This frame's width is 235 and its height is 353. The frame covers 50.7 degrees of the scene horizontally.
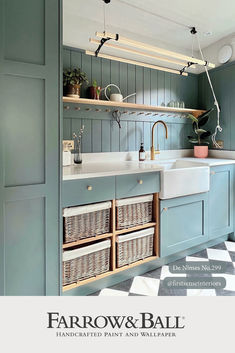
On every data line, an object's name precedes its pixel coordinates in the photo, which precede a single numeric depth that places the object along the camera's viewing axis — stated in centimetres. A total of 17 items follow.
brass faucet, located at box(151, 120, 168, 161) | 278
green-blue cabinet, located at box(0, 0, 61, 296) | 129
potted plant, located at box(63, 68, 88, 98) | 217
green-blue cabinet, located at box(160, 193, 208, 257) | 217
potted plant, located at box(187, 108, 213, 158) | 306
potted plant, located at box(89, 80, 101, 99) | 235
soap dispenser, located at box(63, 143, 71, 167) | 219
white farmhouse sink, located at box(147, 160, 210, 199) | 212
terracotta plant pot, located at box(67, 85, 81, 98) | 219
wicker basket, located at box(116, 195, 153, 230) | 194
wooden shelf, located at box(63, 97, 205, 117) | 224
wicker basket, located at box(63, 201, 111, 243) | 169
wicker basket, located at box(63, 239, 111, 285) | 171
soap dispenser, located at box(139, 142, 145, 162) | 267
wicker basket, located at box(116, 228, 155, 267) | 196
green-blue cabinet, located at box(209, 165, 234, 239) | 262
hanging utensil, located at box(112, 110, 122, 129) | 258
